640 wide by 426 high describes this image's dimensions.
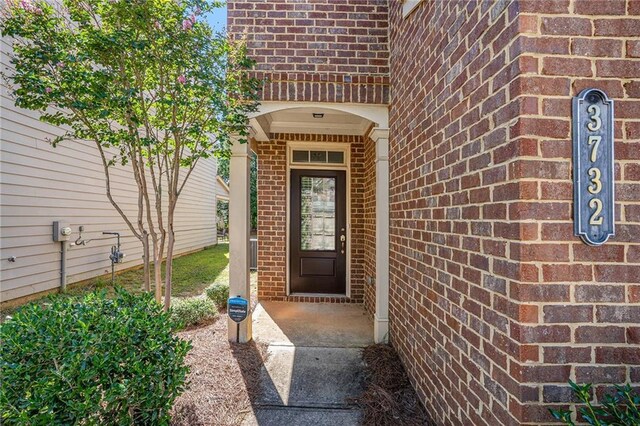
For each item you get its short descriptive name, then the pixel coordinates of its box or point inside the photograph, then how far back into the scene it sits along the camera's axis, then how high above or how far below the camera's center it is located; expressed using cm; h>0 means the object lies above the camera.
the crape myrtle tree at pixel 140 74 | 241 +116
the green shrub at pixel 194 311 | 386 -118
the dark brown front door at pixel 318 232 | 526 -27
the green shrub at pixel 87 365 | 147 -76
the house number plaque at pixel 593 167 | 130 +20
